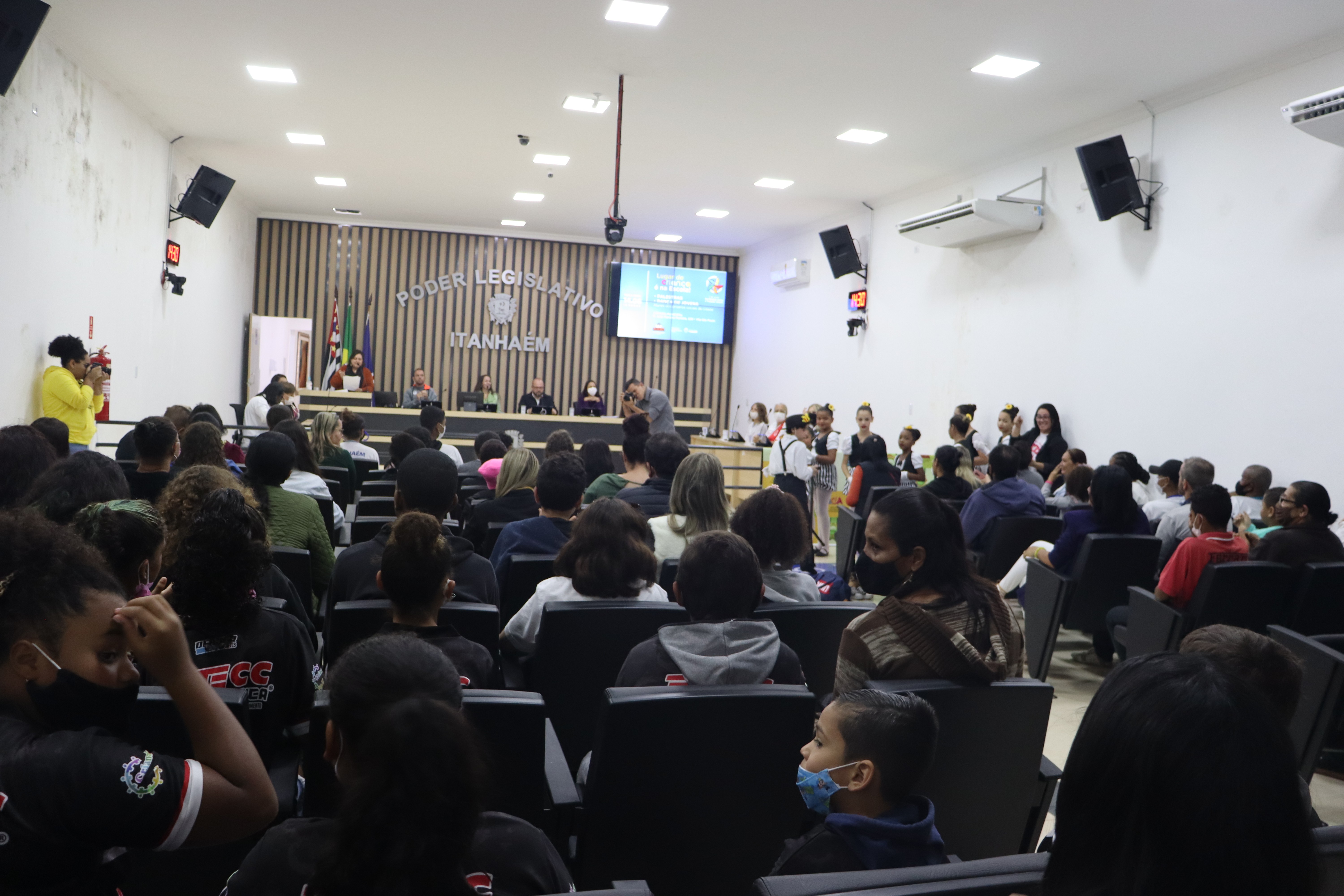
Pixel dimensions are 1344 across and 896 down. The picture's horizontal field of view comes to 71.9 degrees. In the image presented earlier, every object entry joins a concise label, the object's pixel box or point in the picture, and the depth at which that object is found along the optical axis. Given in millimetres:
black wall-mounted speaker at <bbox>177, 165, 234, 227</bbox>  9148
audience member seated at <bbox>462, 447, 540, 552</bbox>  4133
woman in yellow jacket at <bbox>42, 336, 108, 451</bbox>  6238
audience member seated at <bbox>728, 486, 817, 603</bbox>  3010
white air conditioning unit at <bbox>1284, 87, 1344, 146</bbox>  4855
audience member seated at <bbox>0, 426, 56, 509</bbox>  3059
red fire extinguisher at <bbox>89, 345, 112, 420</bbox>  7230
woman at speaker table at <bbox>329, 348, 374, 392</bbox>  12352
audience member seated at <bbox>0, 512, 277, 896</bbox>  1067
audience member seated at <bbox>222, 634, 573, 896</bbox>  909
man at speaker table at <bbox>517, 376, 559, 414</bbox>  12766
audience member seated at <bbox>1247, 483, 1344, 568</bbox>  3791
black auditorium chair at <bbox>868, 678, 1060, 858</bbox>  1975
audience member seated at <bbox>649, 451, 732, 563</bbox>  3578
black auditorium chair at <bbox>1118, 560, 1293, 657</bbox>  3557
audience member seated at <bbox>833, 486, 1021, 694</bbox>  2035
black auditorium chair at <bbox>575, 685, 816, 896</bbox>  1788
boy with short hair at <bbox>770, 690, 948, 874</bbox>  1332
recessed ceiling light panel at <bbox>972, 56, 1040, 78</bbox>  5996
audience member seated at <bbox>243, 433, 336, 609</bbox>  3342
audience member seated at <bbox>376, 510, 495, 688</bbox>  2072
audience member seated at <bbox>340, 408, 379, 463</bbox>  6285
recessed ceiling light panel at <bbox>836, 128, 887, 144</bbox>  7828
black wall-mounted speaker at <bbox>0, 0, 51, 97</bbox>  5035
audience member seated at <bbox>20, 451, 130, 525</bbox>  2547
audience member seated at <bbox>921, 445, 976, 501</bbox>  5898
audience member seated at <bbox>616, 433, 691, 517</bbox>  4191
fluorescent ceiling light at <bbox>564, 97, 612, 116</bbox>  7199
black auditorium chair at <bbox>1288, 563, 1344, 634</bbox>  3568
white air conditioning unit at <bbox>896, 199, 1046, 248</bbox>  8016
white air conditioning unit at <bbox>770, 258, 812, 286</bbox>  12492
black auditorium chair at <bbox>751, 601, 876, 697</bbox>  2678
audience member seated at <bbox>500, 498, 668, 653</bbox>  2680
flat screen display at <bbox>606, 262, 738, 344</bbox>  14148
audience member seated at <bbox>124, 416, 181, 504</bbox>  3762
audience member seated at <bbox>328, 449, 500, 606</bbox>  2770
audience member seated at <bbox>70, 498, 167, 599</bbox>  1911
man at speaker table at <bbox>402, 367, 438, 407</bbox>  11969
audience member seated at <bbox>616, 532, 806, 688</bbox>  2045
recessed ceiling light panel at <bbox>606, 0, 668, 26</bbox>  5301
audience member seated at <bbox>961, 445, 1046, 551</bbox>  5254
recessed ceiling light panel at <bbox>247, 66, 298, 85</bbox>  6852
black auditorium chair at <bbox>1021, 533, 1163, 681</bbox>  4332
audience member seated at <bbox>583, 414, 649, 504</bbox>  4500
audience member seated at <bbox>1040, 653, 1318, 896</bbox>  765
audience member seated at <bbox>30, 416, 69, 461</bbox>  4070
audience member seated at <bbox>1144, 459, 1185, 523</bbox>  5406
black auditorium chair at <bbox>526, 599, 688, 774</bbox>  2494
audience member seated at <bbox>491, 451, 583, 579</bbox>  3406
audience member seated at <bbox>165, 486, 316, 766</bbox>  1859
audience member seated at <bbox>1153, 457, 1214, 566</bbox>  4758
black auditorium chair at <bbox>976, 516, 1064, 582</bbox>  5023
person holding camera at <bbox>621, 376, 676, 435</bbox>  9977
